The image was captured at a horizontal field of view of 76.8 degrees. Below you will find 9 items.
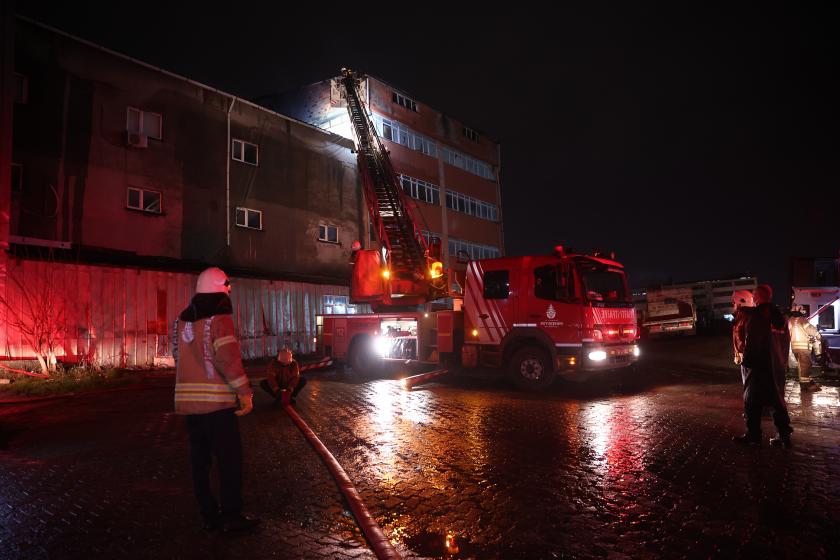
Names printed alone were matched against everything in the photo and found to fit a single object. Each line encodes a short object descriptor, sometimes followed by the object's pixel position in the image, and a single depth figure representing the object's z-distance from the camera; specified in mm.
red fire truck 10172
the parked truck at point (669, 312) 24203
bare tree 12781
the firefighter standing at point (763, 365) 5863
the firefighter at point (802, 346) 10977
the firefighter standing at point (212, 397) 3734
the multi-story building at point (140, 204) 14016
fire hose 3381
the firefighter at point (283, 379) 9117
